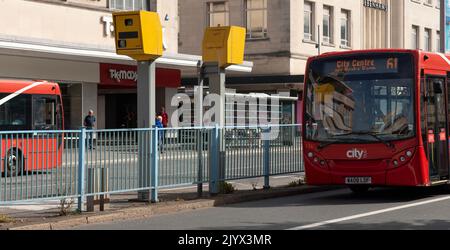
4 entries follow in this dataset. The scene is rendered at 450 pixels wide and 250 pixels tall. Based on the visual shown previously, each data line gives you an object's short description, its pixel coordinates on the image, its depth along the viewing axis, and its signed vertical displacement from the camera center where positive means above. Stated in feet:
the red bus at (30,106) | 71.20 +2.29
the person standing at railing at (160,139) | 45.16 -0.62
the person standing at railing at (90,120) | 100.78 +1.19
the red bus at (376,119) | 46.68 +0.56
